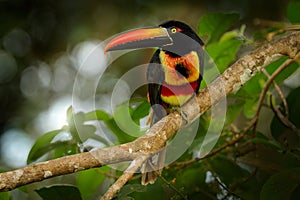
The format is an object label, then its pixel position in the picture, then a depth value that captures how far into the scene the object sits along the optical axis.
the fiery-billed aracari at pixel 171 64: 4.86
